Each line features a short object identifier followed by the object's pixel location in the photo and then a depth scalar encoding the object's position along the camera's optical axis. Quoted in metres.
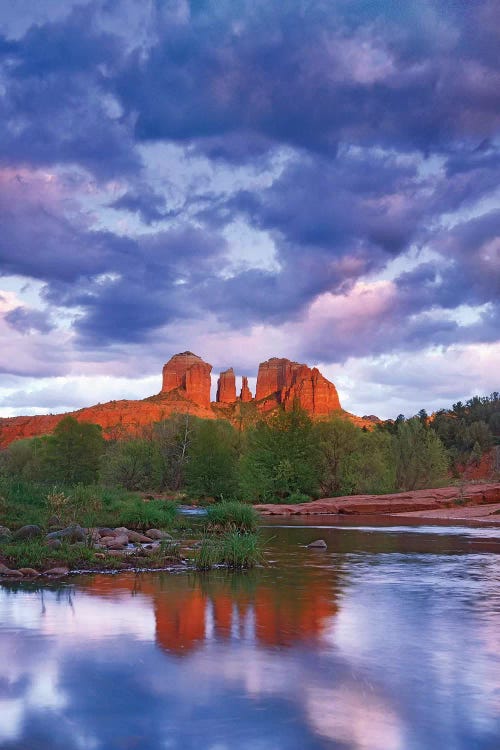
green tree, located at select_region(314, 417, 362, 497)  55.72
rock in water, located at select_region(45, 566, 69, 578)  14.81
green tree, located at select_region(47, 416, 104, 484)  67.38
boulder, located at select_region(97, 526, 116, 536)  21.97
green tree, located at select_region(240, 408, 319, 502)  55.19
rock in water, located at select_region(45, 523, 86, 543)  18.54
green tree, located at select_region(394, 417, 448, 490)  59.28
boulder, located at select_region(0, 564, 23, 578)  14.66
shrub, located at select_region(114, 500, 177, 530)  26.68
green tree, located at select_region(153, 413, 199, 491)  66.62
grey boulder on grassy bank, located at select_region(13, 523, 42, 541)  18.69
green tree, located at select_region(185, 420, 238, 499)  59.84
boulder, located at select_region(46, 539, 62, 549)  17.15
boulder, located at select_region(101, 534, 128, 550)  19.64
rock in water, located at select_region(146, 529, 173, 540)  24.24
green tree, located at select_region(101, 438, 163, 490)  66.12
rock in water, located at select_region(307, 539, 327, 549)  21.93
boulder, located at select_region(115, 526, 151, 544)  22.02
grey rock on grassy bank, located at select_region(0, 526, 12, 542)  18.25
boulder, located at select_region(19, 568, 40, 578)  14.69
